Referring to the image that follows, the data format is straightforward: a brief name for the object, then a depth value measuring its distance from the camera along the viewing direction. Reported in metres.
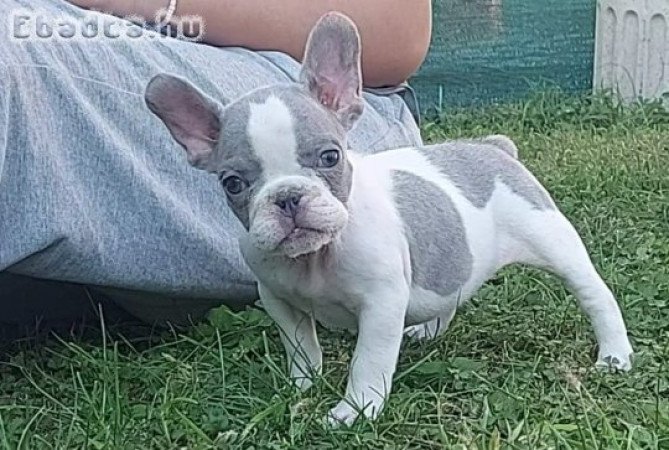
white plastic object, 4.49
